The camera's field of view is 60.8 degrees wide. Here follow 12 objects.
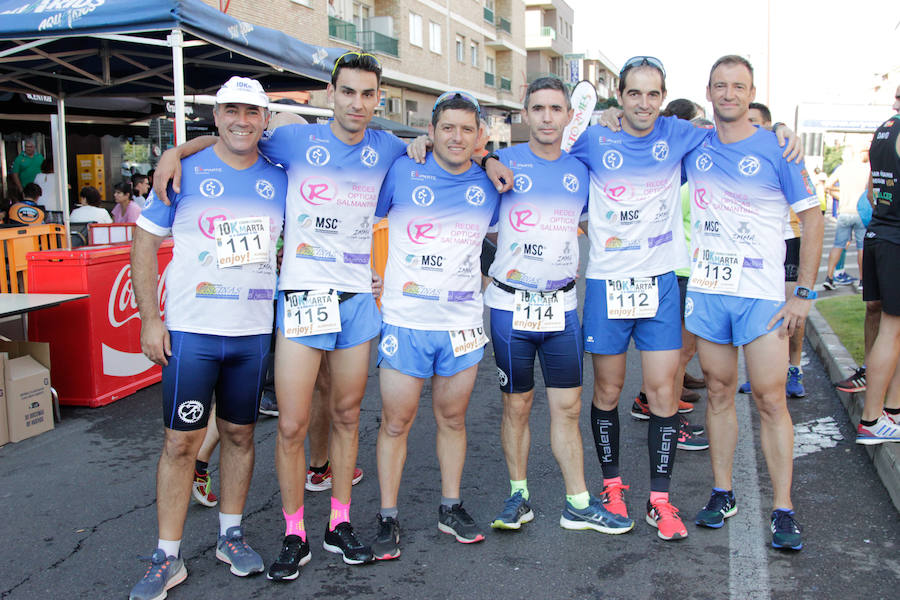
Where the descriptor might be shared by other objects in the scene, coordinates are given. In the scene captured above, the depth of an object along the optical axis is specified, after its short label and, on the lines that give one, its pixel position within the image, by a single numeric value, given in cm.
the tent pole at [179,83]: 661
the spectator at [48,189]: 1280
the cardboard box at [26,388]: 533
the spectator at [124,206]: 1166
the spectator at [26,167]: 1256
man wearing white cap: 342
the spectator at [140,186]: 1266
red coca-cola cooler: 609
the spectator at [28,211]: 1023
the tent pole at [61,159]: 969
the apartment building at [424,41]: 2347
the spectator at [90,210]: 1059
